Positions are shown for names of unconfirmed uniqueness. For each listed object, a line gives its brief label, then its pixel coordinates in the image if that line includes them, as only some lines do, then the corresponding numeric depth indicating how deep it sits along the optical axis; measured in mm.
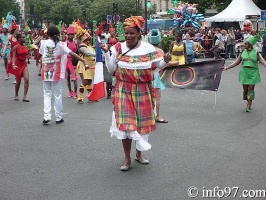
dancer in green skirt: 10445
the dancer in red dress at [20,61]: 11820
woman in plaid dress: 5992
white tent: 31641
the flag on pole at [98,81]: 7137
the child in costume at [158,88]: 9070
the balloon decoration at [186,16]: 31812
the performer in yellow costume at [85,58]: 11328
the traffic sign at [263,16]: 24719
